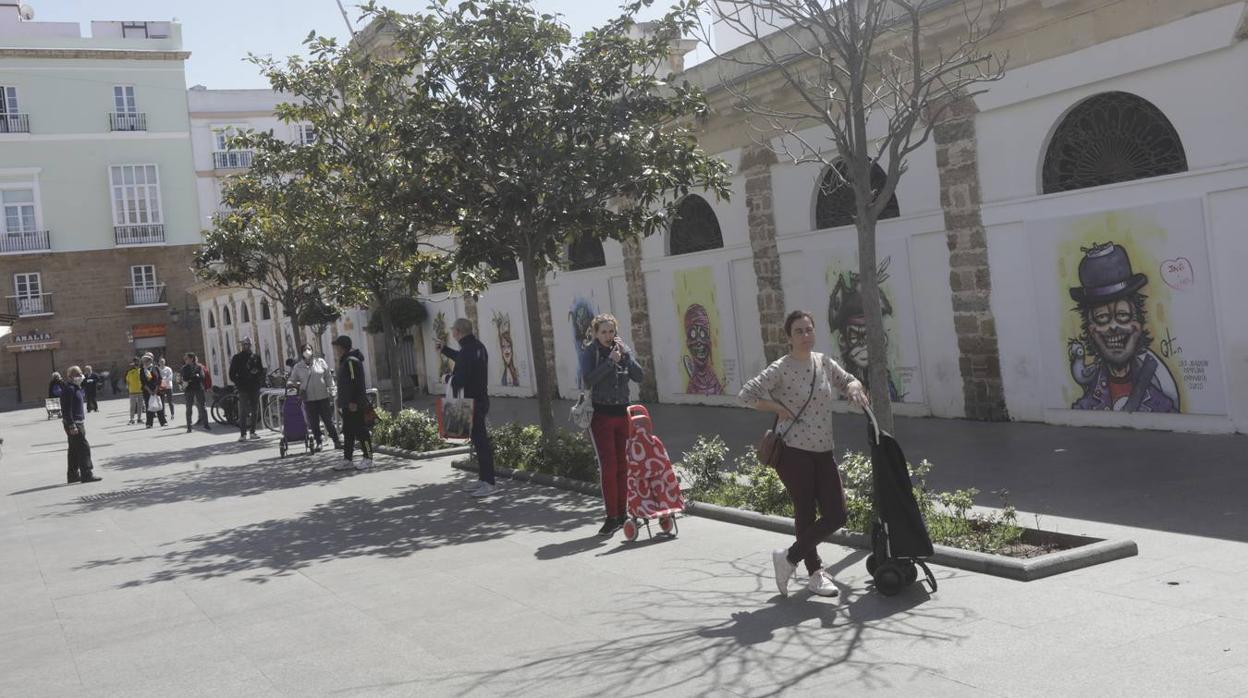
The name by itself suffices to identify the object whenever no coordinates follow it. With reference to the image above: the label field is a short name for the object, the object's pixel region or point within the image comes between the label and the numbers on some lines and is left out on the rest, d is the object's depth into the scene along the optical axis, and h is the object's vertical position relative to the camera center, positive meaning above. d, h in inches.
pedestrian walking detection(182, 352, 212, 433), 1048.8 +13.1
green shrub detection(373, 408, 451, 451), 675.4 -31.5
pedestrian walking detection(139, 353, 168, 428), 1167.6 +12.1
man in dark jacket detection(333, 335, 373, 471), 621.0 -10.4
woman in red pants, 375.2 -13.0
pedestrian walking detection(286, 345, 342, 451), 690.9 -0.9
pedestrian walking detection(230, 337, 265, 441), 893.2 +8.6
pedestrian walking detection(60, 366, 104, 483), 686.5 -10.5
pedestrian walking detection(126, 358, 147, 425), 1237.7 +15.9
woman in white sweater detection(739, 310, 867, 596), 272.4 -22.2
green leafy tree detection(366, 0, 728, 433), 503.5 +97.0
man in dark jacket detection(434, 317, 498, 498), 475.2 -5.9
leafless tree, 332.2 +94.4
